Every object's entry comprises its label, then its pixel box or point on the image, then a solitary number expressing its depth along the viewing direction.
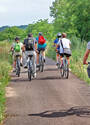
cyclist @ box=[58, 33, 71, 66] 14.36
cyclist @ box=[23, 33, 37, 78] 14.37
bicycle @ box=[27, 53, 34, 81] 14.14
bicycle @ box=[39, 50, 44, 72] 17.20
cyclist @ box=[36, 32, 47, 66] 17.25
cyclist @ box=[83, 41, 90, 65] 7.68
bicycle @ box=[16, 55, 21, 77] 15.74
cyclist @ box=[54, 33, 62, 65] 16.82
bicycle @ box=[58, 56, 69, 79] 14.44
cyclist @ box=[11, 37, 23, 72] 15.70
